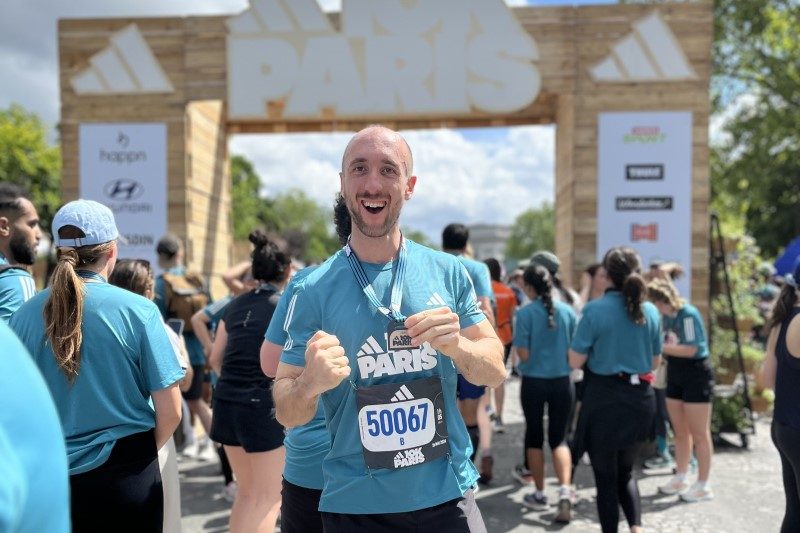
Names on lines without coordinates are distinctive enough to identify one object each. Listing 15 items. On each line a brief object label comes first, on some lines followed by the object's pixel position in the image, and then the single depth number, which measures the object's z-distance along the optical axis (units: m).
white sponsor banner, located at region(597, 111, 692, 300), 8.12
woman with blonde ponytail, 2.46
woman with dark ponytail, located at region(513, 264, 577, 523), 5.46
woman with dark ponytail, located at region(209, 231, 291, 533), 3.79
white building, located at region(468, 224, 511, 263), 172.38
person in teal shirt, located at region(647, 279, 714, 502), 5.76
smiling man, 1.95
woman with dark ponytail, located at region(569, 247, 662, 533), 4.30
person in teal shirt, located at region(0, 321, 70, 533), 0.95
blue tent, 10.12
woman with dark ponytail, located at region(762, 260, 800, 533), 3.38
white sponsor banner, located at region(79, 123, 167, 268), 8.55
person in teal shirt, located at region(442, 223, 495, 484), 5.66
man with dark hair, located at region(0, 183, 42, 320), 3.57
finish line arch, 8.20
